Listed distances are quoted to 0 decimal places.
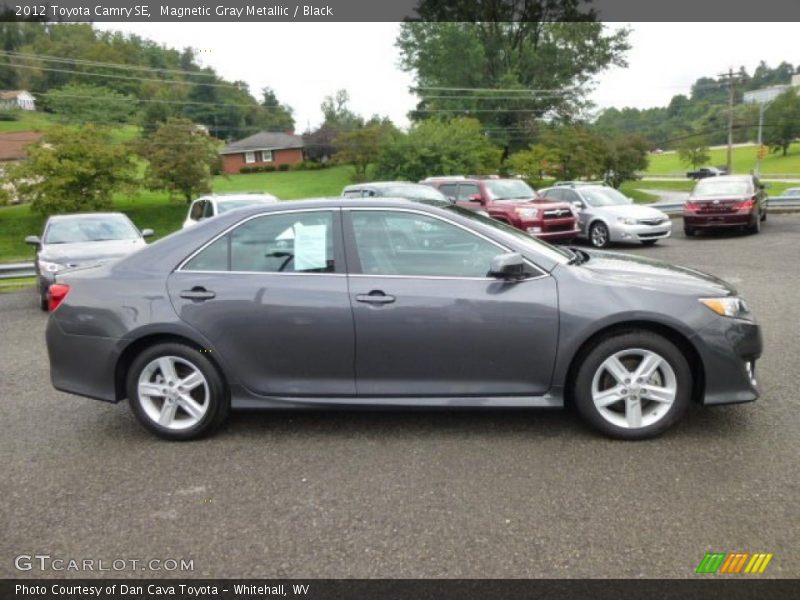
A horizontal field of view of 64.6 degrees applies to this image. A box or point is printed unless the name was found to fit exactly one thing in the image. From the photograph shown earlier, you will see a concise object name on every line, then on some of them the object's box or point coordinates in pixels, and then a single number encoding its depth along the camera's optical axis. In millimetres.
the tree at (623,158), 43125
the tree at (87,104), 51625
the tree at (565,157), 39844
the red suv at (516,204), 14820
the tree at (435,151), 41250
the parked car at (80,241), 9727
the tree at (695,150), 82750
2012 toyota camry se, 3973
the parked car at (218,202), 13289
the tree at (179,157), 37094
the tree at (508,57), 49688
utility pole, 50906
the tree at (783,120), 85750
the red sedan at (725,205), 15906
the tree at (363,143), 46531
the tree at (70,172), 31094
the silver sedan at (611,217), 15156
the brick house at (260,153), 75938
